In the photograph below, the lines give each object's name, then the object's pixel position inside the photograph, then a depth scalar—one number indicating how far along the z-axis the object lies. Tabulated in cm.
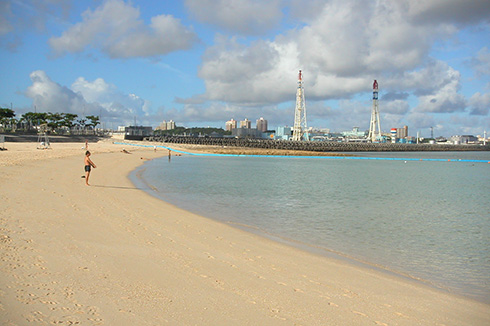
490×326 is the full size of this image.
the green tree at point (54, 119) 12356
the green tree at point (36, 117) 12225
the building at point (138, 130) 16885
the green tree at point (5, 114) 10056
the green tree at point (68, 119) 12862
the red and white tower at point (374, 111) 17612
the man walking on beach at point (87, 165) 2032
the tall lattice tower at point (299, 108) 13269
